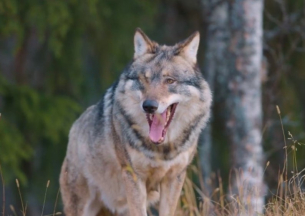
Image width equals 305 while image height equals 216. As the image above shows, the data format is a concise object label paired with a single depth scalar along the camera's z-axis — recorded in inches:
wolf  443.5
